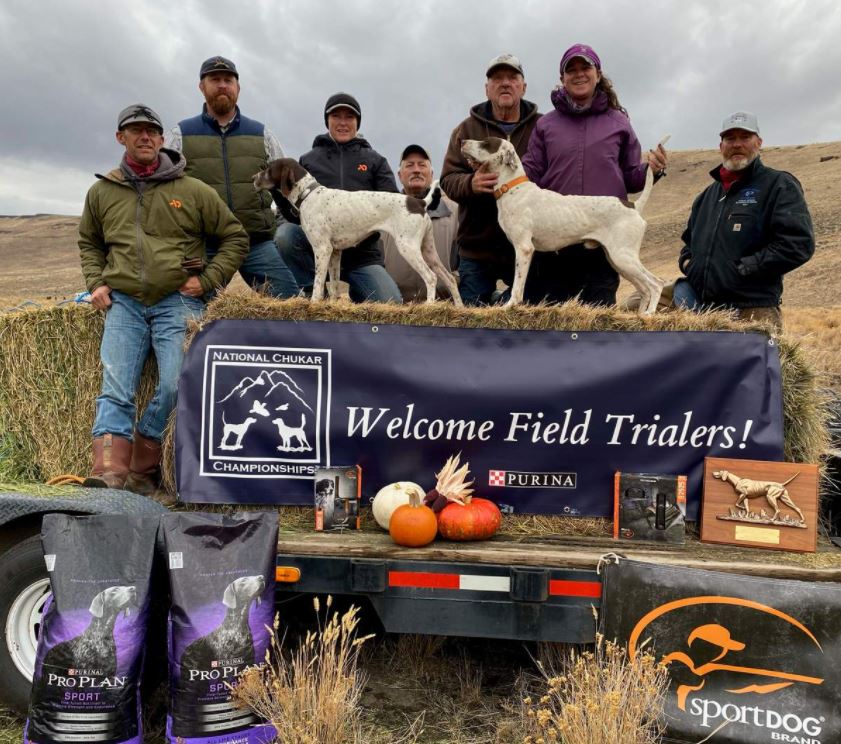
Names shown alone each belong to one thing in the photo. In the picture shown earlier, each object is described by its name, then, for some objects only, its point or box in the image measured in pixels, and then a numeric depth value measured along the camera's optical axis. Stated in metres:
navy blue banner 3.32
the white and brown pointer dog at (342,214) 4.41
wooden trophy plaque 3.08
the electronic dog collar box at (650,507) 3.19
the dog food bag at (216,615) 2.63
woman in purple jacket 4.31
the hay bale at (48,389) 3.93
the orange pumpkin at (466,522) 3.12
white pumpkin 3.20
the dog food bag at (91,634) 2.60
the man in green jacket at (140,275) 3.70
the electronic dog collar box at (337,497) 3.30
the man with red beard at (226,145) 4.61
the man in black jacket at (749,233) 4.21
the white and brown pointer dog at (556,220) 4.13
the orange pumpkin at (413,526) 3.02
